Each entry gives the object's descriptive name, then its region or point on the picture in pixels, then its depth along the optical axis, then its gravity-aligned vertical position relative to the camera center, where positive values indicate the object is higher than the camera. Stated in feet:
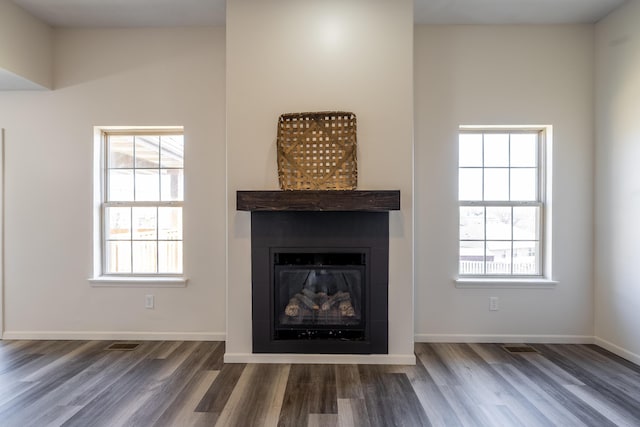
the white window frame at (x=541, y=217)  10.26 -0.11
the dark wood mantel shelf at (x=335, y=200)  8.12 +0.29
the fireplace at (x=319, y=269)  8.82 -1.71
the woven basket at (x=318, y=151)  8.66 +1.56
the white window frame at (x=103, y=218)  10.46 -0.21
